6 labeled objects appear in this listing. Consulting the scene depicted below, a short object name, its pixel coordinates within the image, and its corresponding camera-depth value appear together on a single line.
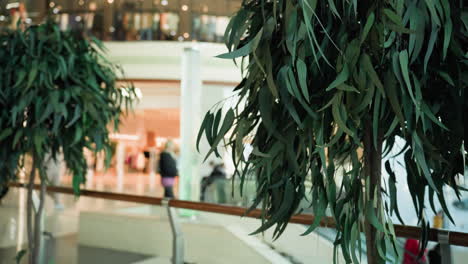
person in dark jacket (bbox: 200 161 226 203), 6.85
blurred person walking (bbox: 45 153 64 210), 8.37
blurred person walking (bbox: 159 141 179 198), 8.98
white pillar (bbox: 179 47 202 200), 6.89
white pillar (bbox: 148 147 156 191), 15.84
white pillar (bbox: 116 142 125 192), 15.43
